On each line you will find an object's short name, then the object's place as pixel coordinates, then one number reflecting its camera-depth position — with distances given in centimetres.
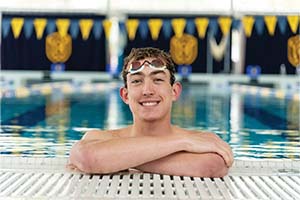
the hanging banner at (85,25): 1533
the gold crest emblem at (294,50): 1614
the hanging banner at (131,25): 1507
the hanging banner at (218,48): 1764
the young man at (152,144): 212
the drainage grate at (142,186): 192
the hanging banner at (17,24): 1551
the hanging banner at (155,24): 1489
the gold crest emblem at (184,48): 1702
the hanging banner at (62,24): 1503
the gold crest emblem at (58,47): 1684
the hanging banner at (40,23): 1524
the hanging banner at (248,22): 1332
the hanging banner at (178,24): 1520
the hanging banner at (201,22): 1463
